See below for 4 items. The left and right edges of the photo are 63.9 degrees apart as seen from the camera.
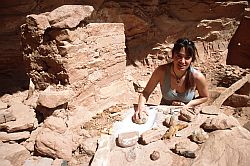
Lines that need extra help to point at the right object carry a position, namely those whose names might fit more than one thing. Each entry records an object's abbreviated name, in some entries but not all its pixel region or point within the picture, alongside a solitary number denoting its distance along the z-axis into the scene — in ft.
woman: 6.72
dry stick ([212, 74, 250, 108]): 11.00
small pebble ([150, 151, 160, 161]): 5.08
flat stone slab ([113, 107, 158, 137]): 5.94
